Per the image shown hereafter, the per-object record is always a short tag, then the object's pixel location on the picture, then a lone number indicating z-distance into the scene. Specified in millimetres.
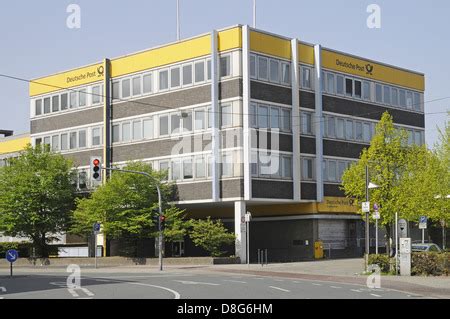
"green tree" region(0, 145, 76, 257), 55219
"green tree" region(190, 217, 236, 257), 48031
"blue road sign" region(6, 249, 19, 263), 34406
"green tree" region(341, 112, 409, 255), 42125
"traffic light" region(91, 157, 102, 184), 36062
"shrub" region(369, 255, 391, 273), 34062
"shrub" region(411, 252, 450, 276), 31578
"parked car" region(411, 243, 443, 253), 41906
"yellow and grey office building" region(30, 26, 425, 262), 49656
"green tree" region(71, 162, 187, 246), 50606
